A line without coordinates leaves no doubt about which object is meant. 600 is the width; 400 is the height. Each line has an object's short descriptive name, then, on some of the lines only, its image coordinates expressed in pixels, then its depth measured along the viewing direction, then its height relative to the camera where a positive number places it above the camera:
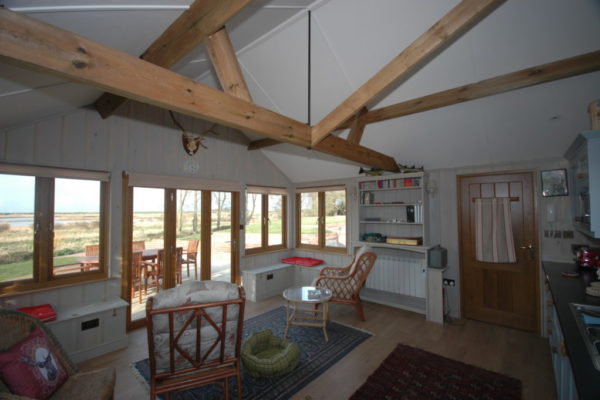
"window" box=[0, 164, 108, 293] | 2.83 -0.18
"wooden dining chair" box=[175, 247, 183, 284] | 4.04 -0.78
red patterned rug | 2.36 -1.59
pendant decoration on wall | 4.15 +1.04
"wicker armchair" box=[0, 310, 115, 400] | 1.69 -1.12
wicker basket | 2.49 -1.40
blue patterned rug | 2.38 -1.58
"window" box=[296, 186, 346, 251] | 5.45 -0.21
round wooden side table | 3.35 -1.11
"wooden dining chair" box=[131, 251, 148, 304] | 3.68 -0.82
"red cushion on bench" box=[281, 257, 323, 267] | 5.29 -1.05
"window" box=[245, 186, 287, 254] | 5.29 -0.22
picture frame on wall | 3.34 +0.27
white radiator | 4.23 -1.10
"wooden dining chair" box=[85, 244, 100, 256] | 3.36 -0.48
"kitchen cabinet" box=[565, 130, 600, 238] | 2.07 +0.20
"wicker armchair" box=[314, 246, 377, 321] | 3.85 -1.05
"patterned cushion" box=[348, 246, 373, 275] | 3.93 -0.64
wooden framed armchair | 1.81 -0.86
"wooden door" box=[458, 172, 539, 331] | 3.62 -0.84
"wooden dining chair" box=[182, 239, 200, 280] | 4.24 -0.70
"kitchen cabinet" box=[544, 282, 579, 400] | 1.57 -1.11
